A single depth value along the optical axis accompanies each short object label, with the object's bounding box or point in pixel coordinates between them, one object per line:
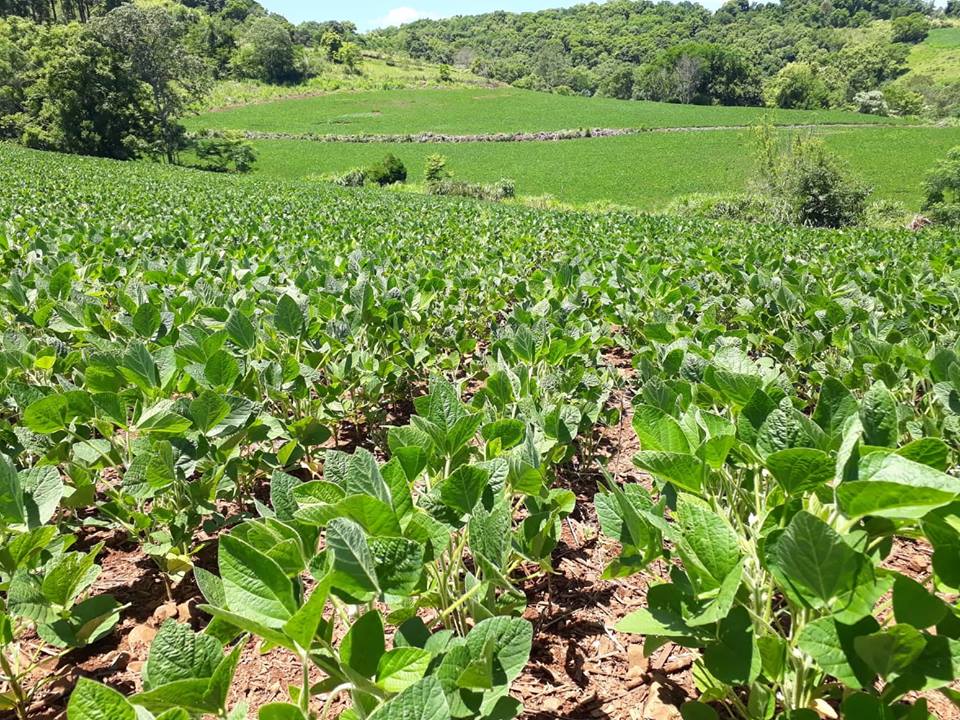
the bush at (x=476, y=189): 36.50
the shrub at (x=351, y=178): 40.59
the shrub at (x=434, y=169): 39.47
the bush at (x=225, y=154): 46.91
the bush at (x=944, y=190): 28.22
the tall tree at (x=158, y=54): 46.00
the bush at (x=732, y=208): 28.86
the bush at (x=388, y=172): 41.75
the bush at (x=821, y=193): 27.69
